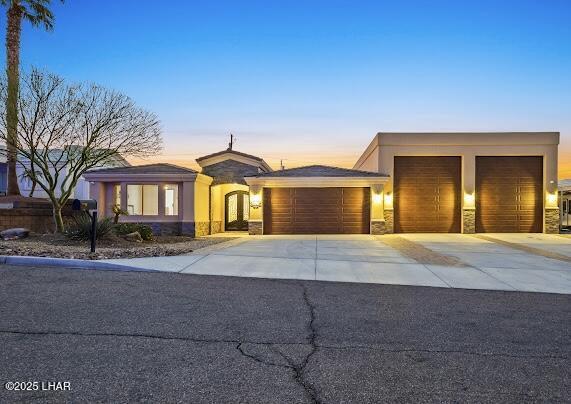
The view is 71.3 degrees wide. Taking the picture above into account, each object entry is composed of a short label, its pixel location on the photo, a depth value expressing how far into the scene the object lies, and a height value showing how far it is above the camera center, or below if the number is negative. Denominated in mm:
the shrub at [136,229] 15341 -1125
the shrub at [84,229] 13453 -976
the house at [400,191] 21406 +574
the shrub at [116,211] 17589 -449
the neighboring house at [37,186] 30958 +1384
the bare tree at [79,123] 16578 +3419
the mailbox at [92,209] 10788 -243
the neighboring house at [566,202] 24438 +34
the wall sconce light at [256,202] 21719 -35
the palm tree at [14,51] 16438 +7067
